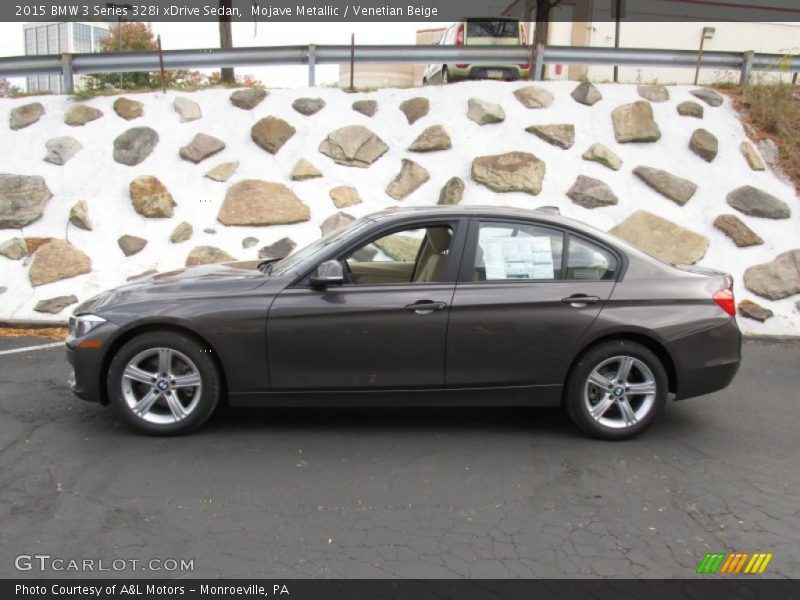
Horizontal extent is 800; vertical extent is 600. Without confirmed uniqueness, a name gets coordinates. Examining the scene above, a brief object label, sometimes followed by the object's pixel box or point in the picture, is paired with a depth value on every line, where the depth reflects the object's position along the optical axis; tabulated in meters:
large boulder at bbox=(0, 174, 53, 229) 9.06
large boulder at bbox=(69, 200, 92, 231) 9.01
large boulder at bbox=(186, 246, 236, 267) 8.64
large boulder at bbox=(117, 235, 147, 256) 8.78
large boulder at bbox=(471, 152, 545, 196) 9.35
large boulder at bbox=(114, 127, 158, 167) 9.73
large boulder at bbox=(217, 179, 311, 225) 9.10
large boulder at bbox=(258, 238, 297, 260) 8.70
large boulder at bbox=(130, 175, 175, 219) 9.14
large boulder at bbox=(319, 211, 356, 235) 8.99
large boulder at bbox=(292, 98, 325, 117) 10.35
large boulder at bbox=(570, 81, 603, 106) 10.38
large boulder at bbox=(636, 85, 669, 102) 10.41
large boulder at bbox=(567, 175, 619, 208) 9.20
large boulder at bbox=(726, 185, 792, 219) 8.97
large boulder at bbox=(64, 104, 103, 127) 10.19
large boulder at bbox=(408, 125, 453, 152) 9.79
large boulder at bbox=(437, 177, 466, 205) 9.20
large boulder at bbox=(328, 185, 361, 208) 9.28
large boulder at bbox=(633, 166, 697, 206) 9.23
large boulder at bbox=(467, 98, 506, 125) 10.07
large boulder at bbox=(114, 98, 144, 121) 10.27
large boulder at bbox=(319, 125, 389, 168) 9.78
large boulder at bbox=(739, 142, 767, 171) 9.52
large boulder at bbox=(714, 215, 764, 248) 8.70
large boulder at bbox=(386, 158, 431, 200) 9.41
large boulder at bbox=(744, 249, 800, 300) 8.17
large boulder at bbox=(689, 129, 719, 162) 9.64
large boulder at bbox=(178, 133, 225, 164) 9.75
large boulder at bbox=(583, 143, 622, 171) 9.58
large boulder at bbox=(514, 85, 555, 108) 10.32
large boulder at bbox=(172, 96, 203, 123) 10.26
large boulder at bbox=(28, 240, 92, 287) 8.43
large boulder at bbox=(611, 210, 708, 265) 8.63
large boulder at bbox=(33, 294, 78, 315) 8.02
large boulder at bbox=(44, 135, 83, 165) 9.73
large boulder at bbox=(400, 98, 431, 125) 10.21
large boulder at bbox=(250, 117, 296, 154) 9.90
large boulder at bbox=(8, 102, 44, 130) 10.20
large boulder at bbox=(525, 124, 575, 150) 9.82
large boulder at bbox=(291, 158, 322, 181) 9.55
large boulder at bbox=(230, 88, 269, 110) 10.41
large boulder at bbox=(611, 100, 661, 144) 9.87
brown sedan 4.46
